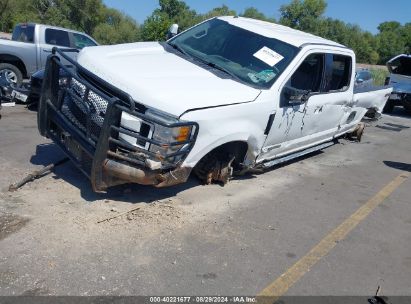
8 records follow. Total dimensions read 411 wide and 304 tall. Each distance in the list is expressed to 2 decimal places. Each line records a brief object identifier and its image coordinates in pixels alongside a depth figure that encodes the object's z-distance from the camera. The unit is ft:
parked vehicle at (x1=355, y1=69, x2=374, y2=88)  48.48
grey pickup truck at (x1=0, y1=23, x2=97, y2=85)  33.60
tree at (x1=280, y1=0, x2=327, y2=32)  223.51
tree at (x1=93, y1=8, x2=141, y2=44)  188.28
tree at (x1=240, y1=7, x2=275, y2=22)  218.32
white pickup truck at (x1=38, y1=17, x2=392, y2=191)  13.29
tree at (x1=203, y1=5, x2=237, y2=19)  188.16
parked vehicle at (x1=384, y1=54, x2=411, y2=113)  47.78
